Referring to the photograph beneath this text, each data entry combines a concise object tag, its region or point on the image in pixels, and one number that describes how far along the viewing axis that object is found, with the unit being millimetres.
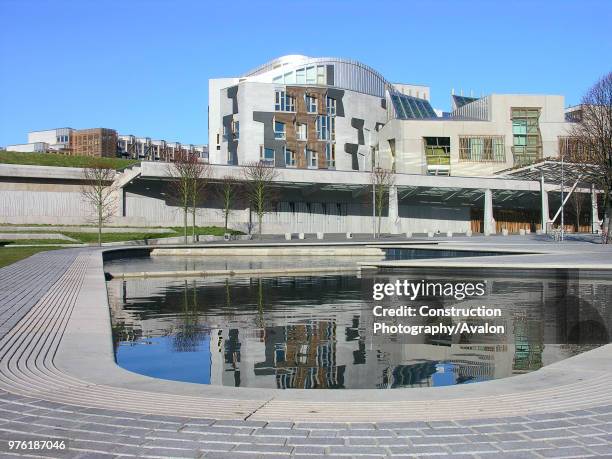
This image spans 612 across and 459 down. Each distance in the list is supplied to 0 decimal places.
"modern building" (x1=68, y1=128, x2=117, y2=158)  130000
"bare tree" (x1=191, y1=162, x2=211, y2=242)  51356
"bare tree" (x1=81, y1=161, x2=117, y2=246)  51922
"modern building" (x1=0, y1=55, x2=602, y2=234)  63531
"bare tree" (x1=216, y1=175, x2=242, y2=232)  57062
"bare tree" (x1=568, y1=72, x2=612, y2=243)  39281
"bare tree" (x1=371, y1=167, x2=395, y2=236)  59562
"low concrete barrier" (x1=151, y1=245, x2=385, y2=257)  33750
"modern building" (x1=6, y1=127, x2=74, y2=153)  126906
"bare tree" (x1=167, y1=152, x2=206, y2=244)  51109
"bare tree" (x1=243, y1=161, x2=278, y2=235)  56400
